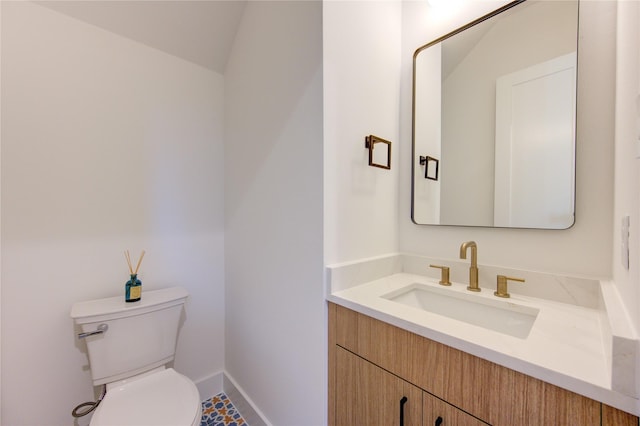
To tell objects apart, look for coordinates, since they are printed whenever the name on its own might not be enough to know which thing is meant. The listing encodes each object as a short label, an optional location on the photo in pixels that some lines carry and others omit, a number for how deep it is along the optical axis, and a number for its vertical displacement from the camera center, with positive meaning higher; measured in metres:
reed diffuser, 1.29 -0.41
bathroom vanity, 0.54 -0.39
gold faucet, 1.06 -0.26
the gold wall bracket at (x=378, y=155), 1.19 +0.27
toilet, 1.02 -0.73
